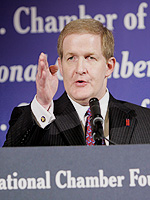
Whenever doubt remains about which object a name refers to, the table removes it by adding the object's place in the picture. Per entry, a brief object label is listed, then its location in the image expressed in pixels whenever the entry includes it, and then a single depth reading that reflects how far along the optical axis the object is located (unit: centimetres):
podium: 514
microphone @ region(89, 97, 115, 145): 523
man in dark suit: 554
